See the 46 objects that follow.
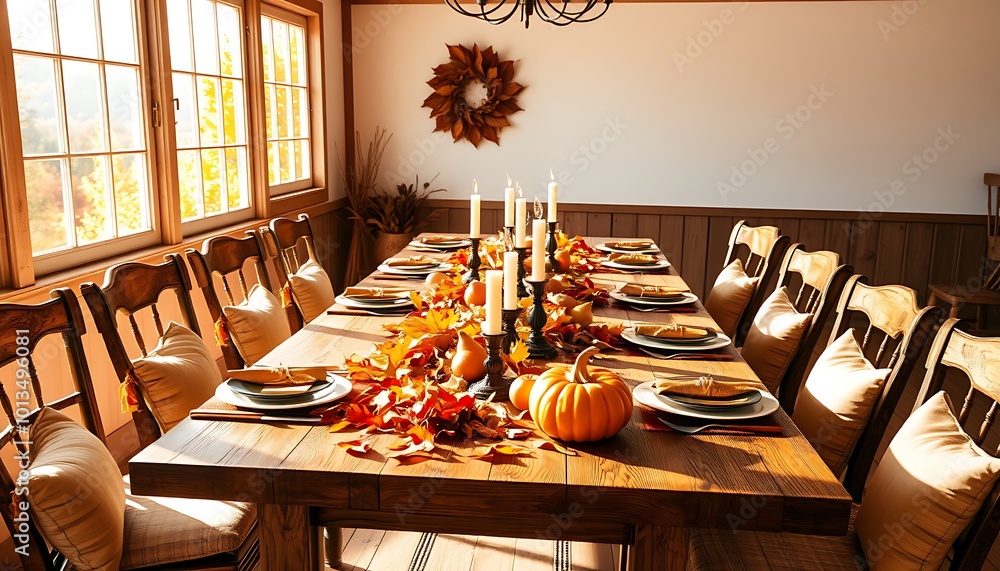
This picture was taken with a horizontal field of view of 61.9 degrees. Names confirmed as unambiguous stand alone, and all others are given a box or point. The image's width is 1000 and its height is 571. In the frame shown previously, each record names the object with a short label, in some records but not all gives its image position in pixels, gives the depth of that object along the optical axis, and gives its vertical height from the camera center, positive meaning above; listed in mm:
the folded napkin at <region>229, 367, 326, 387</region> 1792 -506
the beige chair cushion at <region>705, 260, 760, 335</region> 3203 -595
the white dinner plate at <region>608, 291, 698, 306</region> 2775 -521
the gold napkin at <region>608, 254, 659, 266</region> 3607 -503
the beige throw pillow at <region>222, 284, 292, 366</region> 2428 -552
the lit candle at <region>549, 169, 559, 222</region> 2999 -205
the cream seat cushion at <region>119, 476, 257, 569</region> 1704 -813
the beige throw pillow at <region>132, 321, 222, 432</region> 1928 -563
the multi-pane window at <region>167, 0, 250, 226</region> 3758 +153
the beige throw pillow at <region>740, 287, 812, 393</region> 2504 -591
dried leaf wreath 5590 +310
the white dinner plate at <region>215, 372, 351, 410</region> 1700 -535
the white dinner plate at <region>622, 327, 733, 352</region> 2213 -533
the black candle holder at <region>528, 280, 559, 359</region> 2074 -496
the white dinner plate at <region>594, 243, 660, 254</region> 3920 -503
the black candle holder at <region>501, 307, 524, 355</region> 1806 -439
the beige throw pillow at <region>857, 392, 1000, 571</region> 1467 -627
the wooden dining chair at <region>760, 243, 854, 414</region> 2557 -490
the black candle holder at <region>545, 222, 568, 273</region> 3068 -387
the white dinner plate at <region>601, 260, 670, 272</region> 3518 -517
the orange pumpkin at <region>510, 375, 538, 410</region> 1698 -498
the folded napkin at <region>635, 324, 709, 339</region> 2277 -511
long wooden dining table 1387 -575
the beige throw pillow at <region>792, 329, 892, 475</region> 1944 -606
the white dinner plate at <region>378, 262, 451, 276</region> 3297 -511
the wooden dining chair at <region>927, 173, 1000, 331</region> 4707 -822
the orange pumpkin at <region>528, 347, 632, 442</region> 1523 -478
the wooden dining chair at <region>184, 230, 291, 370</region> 2467 -409
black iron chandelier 5437 +855
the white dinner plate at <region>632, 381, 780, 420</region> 1678 -537
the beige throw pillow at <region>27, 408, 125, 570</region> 1460 -639
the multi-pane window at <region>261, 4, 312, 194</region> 4758 +236
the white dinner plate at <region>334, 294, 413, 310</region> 2654 -519
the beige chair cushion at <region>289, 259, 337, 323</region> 3014 -555
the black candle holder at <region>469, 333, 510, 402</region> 1782 -516
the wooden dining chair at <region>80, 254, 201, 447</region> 1946 -409
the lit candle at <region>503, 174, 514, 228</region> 2720 -214
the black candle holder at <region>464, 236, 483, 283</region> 2627 -385
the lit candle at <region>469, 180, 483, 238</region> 2525 -215
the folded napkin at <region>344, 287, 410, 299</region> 2756 -504
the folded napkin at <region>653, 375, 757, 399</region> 1738 -507
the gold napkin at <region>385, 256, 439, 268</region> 3396 -496
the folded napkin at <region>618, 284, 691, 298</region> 2848 -505
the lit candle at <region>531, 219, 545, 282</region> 1829 -242
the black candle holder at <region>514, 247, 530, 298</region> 2600 -426
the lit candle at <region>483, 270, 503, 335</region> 1646 -315
